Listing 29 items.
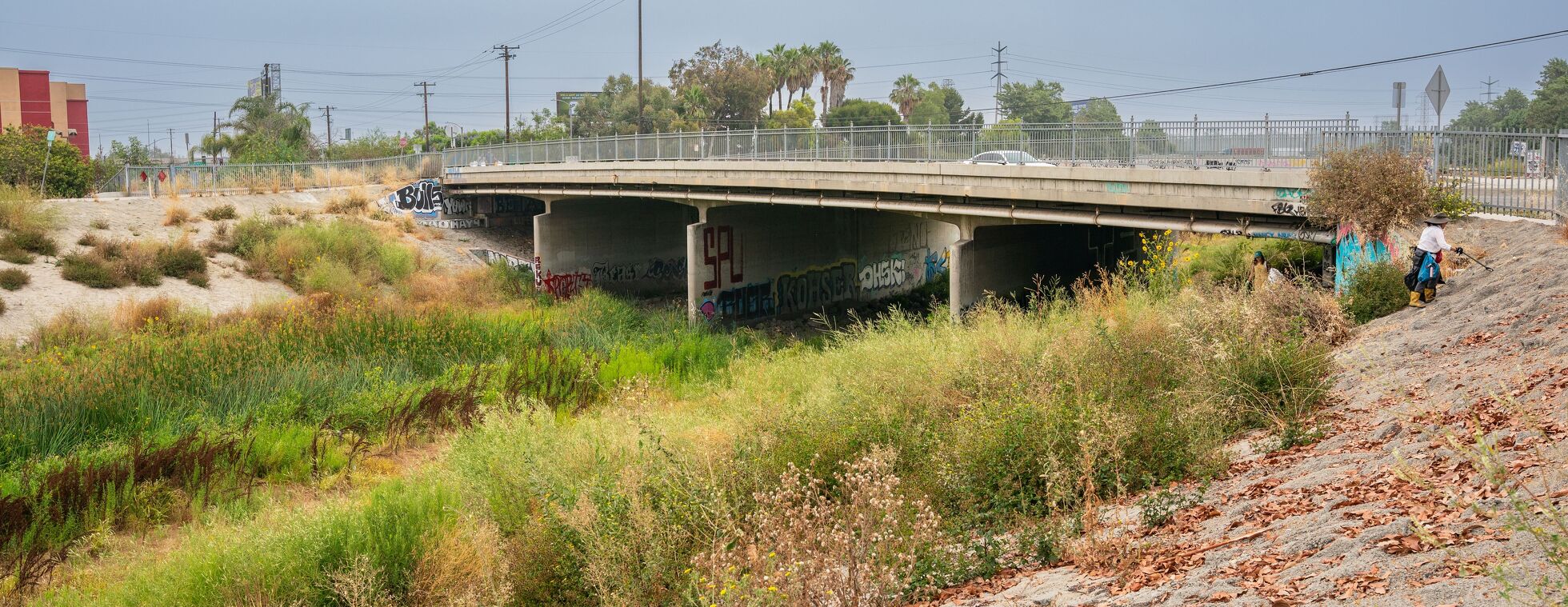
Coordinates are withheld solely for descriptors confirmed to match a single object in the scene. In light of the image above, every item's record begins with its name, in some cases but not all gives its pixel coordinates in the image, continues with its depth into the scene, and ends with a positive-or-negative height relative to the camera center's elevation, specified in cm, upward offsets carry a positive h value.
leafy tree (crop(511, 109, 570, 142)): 9469 +867
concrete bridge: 1986 +2
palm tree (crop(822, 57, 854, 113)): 9906 +1338
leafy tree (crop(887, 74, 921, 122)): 10938 +1287
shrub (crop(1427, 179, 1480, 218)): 1572 +28
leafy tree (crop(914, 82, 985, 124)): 11412 +1323
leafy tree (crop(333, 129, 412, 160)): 8488 +624
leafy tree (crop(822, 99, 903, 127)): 9306 +945
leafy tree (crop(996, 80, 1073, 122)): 10556 +1245
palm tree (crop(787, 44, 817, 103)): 9794 +1412
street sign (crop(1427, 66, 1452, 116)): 1986 +237
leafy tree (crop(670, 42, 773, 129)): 9094 +1128
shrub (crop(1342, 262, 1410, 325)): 1385 -98
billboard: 10619 +1245
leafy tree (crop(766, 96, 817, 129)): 9262 +934
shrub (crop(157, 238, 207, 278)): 3228 -111
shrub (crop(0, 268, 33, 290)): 2864 -144
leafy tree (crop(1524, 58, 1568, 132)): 6350 +686
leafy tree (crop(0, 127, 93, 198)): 4034 +231
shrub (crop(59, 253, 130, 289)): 3019 -131
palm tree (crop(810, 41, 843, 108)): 9838 +1502
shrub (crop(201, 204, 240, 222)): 3850 +42
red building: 6519 +776
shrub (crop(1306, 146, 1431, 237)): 1537 +43
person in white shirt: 1338 -64
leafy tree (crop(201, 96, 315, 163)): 6769 +614
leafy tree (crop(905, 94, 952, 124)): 10738 +1090
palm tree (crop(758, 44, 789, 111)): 9801 +1460
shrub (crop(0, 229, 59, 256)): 3094 -49
